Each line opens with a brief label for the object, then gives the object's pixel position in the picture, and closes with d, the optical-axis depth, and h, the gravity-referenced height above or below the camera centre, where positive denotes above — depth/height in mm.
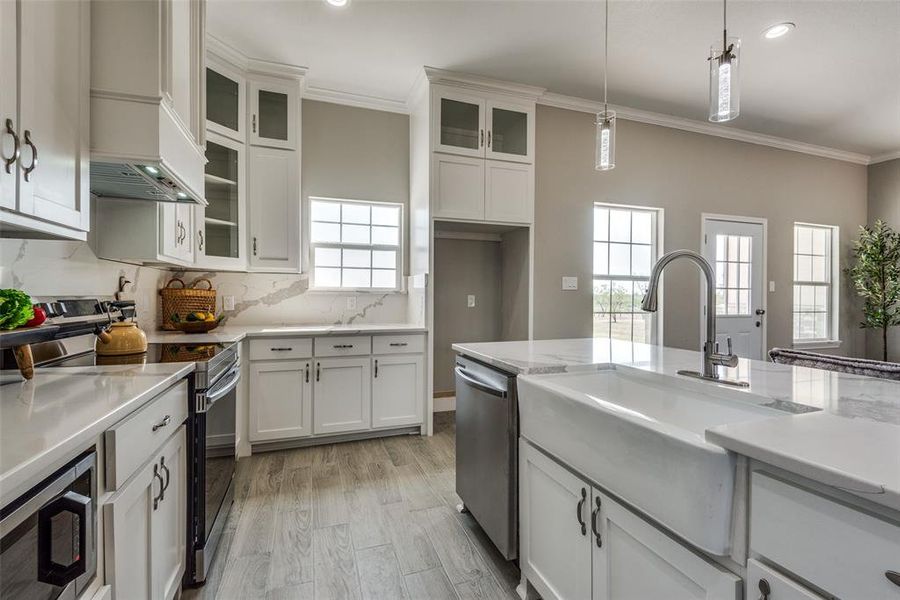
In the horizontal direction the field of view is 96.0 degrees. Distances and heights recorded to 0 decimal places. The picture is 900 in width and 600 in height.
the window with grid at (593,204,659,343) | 4074 +318
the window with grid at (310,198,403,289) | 3693 +505
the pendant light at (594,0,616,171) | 1897 +754
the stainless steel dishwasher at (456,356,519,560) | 1597 -663
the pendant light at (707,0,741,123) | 1567 +868
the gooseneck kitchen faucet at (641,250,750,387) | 1319 -81
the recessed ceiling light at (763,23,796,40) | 2760 +1875
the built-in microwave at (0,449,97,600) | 658 -443
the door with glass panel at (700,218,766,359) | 4477 +245
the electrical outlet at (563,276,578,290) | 3842 +154
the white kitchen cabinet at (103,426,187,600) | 990 -670
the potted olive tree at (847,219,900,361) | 4844 +325
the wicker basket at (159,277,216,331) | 2816 -47
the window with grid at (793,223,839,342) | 5059 +236
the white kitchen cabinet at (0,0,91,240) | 941 +467
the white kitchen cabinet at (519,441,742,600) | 878 -665
